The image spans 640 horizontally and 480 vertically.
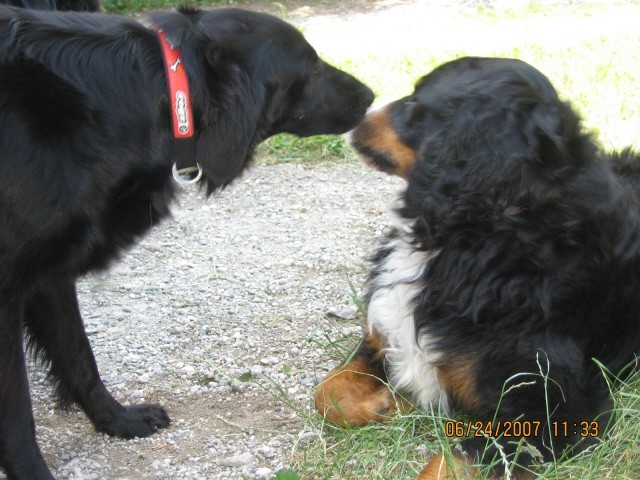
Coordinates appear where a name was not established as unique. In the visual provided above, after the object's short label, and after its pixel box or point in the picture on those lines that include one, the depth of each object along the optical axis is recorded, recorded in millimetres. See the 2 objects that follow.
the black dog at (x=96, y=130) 2248
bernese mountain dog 2367
